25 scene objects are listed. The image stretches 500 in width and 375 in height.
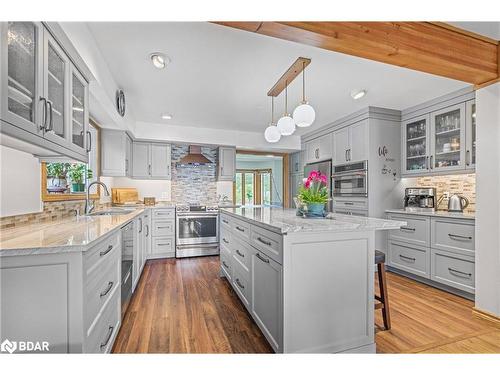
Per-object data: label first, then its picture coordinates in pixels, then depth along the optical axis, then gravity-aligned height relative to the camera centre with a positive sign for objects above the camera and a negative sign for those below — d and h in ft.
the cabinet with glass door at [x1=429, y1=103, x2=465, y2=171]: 10.03 +2.09
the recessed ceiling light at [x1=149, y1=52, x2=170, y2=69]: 7.59 +3.97
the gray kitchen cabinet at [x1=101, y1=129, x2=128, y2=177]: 12.00 +1.69
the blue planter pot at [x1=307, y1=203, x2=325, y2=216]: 6.80 -0.57
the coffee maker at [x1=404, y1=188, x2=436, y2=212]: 11.30 -0.51
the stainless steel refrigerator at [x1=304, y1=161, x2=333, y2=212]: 15.21 +1.22
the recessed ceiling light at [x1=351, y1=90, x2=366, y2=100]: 10.29 +3.90
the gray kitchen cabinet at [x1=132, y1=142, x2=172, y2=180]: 15.25 +1.68
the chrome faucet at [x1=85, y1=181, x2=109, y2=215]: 8.15 -0.63
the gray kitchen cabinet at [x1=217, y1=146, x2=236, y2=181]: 17.03 +1.63
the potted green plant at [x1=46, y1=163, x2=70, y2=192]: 7.14 +0.34
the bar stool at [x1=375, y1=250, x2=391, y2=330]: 6.81 -2.96
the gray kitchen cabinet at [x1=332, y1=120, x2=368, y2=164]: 12.51 +2.39
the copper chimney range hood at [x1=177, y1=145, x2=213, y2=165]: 16.28 +1.93
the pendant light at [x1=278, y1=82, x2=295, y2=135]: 8.18 +2.05
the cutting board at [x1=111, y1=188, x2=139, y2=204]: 13.83 -0.42
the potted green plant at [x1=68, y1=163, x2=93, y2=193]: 8.54 +0.38
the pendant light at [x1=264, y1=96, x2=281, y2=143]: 9.13 +1.97
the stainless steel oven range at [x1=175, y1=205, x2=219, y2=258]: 14.75 -2.62
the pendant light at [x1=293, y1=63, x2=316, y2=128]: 7.16 +2.07
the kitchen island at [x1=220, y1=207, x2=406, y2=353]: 5.18 -2.08
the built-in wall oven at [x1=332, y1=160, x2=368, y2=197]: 12.45 +0.45
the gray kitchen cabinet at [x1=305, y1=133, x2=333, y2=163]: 15.25 +2.54
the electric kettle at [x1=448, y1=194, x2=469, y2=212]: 10.28 -0.60
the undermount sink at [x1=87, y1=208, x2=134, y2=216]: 9.71 -1.03
